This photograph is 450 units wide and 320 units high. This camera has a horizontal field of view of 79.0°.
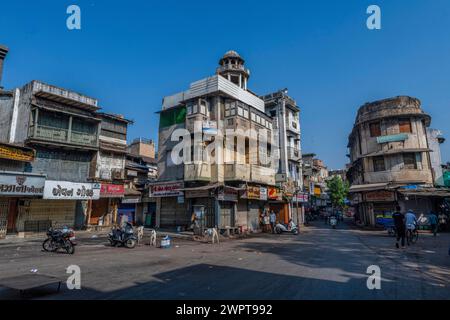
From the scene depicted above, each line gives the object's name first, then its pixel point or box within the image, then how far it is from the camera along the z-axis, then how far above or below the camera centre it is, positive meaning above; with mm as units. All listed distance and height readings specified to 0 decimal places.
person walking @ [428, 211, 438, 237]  20869 -919
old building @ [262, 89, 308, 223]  32656 +8705
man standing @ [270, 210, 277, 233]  26172 -1014
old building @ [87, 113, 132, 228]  26539 +4051
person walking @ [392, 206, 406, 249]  13648 -807
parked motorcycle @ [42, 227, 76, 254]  12531 -1380
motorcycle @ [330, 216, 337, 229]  30484 -1421
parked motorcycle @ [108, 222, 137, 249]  14734 -1468
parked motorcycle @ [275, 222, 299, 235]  24031 -1660
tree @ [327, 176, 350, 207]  54531 +3716
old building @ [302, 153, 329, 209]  43750 +6161
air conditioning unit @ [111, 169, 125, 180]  28550 +3758
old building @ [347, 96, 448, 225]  27484 +5536
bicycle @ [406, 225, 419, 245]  15320 -1399
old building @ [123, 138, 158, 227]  28578 +3006
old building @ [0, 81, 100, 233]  22031 +5541
